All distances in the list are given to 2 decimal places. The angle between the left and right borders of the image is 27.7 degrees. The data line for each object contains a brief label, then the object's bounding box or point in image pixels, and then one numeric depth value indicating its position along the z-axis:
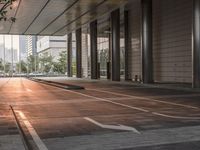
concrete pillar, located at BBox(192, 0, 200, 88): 25.50
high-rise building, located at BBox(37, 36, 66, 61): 151.38
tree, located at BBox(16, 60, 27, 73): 148.65
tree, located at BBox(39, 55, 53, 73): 125.88
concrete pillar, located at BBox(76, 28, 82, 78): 64.62
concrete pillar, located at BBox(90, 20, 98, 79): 55.09
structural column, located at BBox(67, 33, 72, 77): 74.01
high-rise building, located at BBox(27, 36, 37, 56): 179.80
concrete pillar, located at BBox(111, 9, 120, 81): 43.92
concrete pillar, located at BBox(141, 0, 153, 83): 34.94
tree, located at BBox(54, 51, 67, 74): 118.01
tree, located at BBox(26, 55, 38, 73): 137.12
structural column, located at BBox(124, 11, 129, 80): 48.67
